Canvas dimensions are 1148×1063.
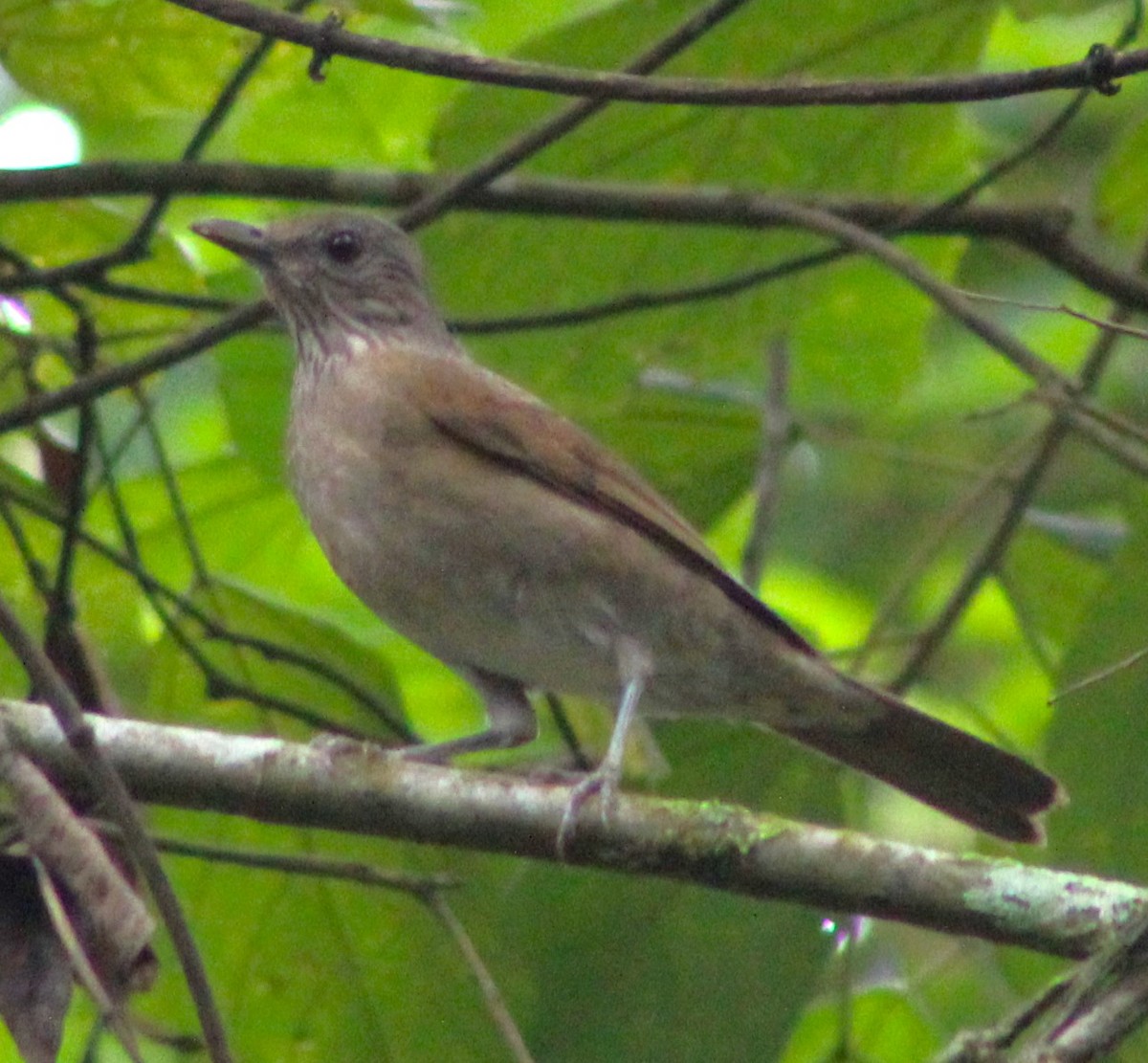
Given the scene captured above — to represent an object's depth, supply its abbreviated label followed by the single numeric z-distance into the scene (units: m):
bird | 8.87
